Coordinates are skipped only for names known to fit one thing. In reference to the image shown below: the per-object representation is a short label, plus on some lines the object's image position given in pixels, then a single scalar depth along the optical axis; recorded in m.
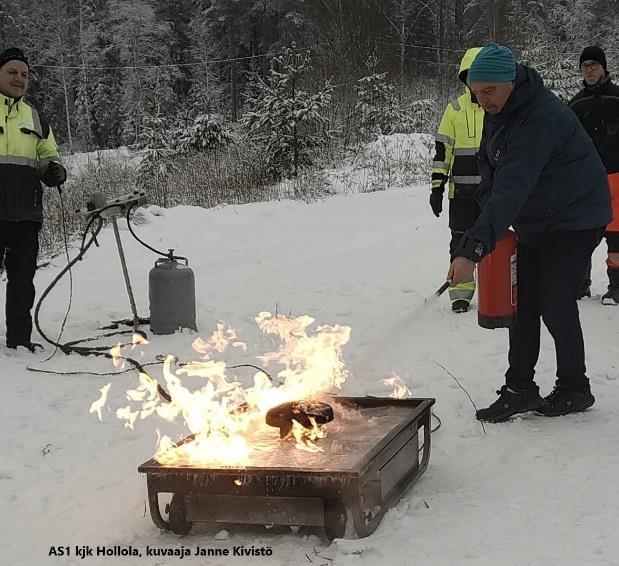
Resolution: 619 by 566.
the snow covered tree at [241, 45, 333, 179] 17.36
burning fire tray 2.76
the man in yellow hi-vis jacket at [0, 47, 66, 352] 5.57
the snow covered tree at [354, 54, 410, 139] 21.03
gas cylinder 6.22
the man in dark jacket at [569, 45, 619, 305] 6.18
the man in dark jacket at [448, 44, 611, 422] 3.55
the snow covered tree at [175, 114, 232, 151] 20.48
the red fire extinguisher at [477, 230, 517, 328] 3.84
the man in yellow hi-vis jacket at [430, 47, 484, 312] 6.36
